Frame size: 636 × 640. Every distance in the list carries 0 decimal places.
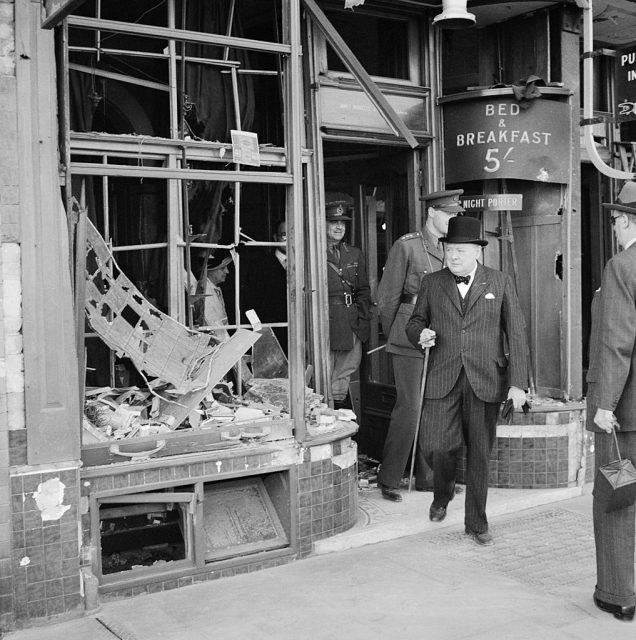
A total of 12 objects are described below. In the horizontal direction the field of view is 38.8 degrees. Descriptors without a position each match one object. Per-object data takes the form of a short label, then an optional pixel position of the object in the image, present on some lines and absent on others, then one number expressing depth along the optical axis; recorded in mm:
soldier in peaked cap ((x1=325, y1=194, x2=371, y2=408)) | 6859
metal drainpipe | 6898
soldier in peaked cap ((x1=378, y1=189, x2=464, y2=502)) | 6379
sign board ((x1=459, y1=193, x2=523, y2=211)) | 6836
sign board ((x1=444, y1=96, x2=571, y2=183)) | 6805
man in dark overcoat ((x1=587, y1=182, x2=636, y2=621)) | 4285
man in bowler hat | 5504
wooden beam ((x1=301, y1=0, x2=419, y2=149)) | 5402
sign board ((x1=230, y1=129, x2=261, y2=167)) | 5477
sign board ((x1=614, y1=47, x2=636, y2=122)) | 7219
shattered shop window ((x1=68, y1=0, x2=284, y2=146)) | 5645
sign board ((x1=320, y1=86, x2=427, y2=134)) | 6355
